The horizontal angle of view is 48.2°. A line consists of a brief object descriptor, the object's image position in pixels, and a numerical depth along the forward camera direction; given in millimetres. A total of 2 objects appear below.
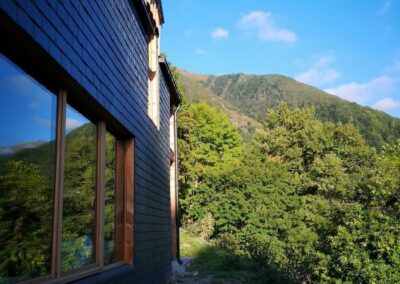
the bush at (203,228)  24750
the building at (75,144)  2912
